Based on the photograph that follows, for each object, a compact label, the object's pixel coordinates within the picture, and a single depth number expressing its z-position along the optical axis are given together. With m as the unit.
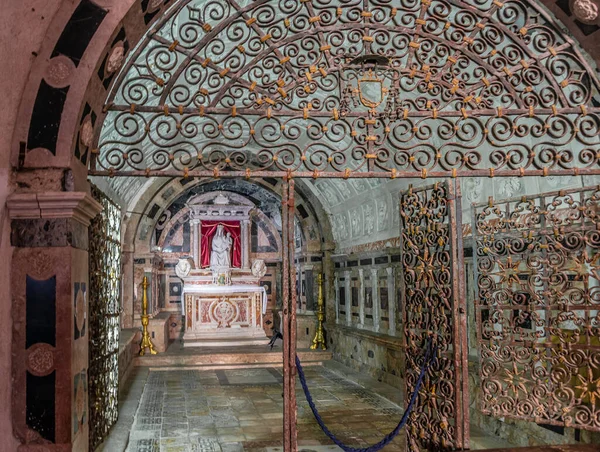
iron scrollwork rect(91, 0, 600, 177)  4.99
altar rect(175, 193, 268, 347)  15.50
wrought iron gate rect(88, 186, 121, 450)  5.52
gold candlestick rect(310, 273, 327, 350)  14.26
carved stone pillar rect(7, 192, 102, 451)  4.01
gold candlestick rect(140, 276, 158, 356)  13.43
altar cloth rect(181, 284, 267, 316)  15.47
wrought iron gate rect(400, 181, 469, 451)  5.50
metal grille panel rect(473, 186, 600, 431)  5.34
